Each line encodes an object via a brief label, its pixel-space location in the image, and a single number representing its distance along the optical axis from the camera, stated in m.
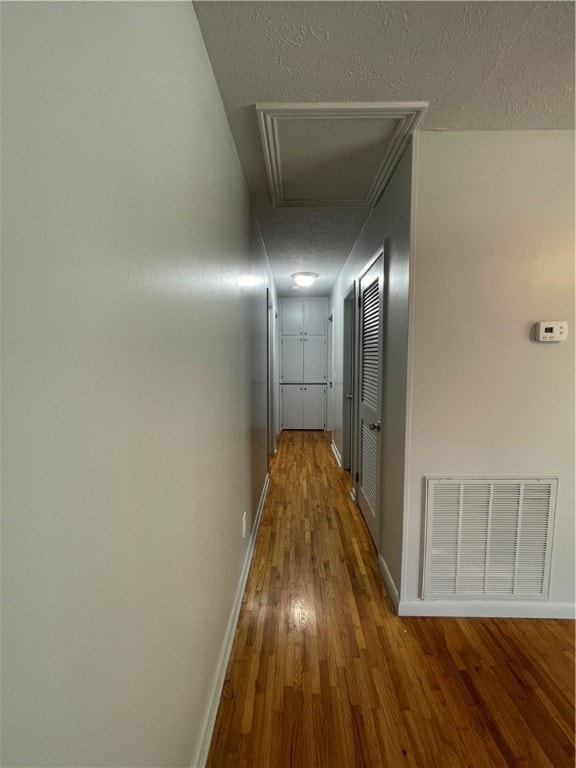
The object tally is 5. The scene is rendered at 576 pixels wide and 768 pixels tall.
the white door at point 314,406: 5.63
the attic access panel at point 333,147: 1.31
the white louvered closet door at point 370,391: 2.07
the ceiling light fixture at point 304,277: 3.71
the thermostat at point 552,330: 1.50
